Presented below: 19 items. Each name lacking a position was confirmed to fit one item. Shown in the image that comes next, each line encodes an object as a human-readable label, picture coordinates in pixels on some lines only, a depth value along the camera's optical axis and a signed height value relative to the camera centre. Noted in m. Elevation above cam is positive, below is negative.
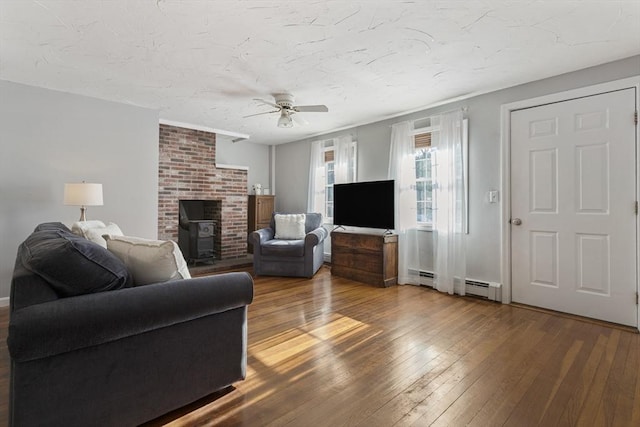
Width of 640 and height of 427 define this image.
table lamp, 3.30 +0.22
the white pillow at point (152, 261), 1.72 -0.26
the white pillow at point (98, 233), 2.41 -0.15
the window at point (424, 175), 4.24 +0.56
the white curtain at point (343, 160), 5.24 +0.94
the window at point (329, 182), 5.75 +0.61
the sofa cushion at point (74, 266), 1.33 -0.23
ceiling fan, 3.74 +1.31
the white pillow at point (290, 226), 5.20 -0.19
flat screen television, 4.40 +0.16
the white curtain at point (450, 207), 3.84 +0.10
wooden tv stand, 4.24 -0.61
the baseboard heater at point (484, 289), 3.55 -0.87
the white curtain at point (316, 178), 5.84 +0.69
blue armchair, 4.67 -0.61
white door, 2.83 +0.08
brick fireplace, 5.14 +0.54
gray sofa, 1.22 -0.56
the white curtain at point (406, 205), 4.35 +0.14
